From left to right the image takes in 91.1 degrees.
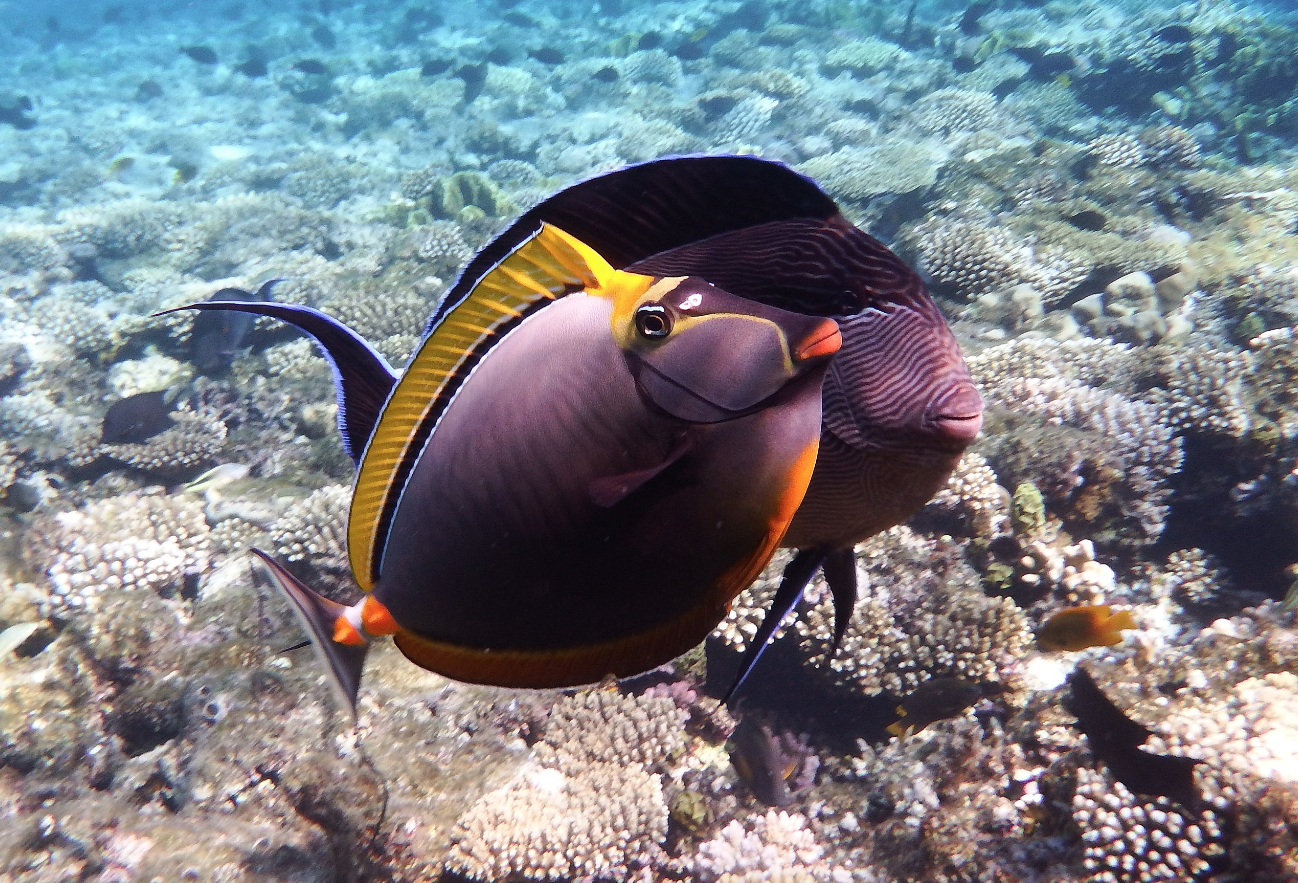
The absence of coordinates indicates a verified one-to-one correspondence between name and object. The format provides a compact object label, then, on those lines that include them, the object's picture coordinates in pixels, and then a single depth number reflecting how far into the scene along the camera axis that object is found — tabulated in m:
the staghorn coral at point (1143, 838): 2.43
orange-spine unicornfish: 0.73
